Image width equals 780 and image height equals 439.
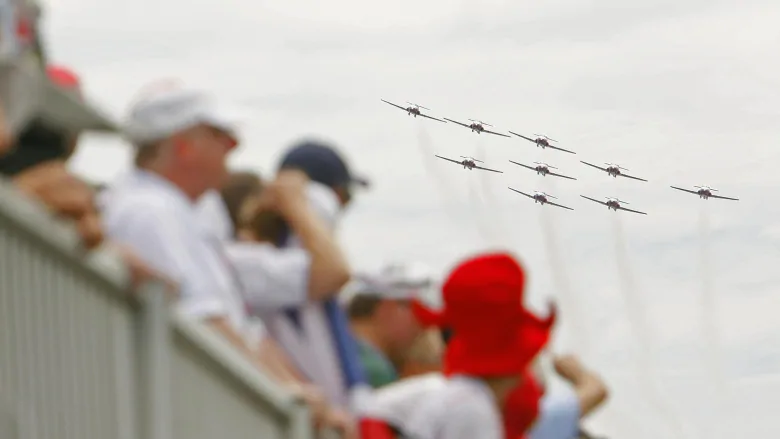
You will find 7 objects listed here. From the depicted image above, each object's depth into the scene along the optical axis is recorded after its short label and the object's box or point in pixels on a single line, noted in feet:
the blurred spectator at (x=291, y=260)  46.37
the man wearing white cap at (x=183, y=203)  42.78
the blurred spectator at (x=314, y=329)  46.91
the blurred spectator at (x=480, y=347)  43.75
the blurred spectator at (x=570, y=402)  52.19
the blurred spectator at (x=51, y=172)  37.17
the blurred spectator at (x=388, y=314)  53.31
